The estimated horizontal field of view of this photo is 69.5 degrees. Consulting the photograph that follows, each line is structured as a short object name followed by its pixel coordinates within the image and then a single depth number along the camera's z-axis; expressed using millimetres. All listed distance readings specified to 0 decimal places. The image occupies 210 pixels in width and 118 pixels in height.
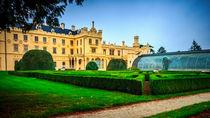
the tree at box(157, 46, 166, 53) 89650
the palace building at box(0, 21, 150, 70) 39062
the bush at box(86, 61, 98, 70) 32500
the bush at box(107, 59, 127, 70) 32062
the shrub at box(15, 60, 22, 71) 28253
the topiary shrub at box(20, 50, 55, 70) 26322
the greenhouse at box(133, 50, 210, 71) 32656
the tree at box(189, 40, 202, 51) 78112
